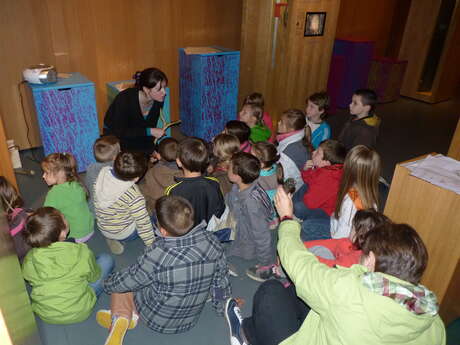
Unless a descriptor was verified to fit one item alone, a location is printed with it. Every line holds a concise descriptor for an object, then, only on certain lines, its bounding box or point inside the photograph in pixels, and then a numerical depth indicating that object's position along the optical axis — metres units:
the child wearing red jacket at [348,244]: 1.94
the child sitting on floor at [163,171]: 2.91
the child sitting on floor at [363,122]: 3.79
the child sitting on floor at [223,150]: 3.11
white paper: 2.08
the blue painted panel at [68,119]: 3.62
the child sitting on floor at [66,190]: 2.64
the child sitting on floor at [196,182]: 2.55
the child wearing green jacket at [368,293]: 1.30
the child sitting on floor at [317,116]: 3.94
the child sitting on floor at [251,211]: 2.63
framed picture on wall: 4.97
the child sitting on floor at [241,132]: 3.41
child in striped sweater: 2.62
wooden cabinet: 2.07
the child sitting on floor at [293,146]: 3.42
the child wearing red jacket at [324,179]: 3.00
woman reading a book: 3.51
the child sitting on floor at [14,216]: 2.28
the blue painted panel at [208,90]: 4.58
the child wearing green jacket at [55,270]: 2.04
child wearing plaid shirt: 1.93
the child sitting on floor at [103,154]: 2.96
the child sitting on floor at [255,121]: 3.88
